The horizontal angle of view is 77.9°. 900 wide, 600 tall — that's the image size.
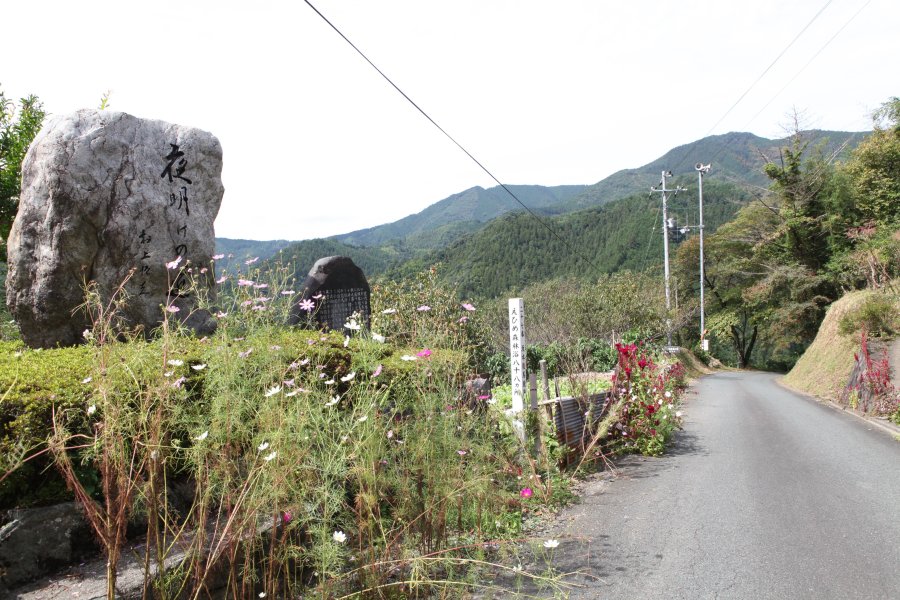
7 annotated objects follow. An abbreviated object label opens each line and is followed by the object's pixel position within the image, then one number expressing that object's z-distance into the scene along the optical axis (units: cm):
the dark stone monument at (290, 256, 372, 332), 909
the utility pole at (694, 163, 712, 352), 3416
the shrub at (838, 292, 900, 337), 1459
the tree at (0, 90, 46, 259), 912
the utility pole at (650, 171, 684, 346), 3022
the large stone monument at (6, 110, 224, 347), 612
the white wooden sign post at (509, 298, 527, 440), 633
